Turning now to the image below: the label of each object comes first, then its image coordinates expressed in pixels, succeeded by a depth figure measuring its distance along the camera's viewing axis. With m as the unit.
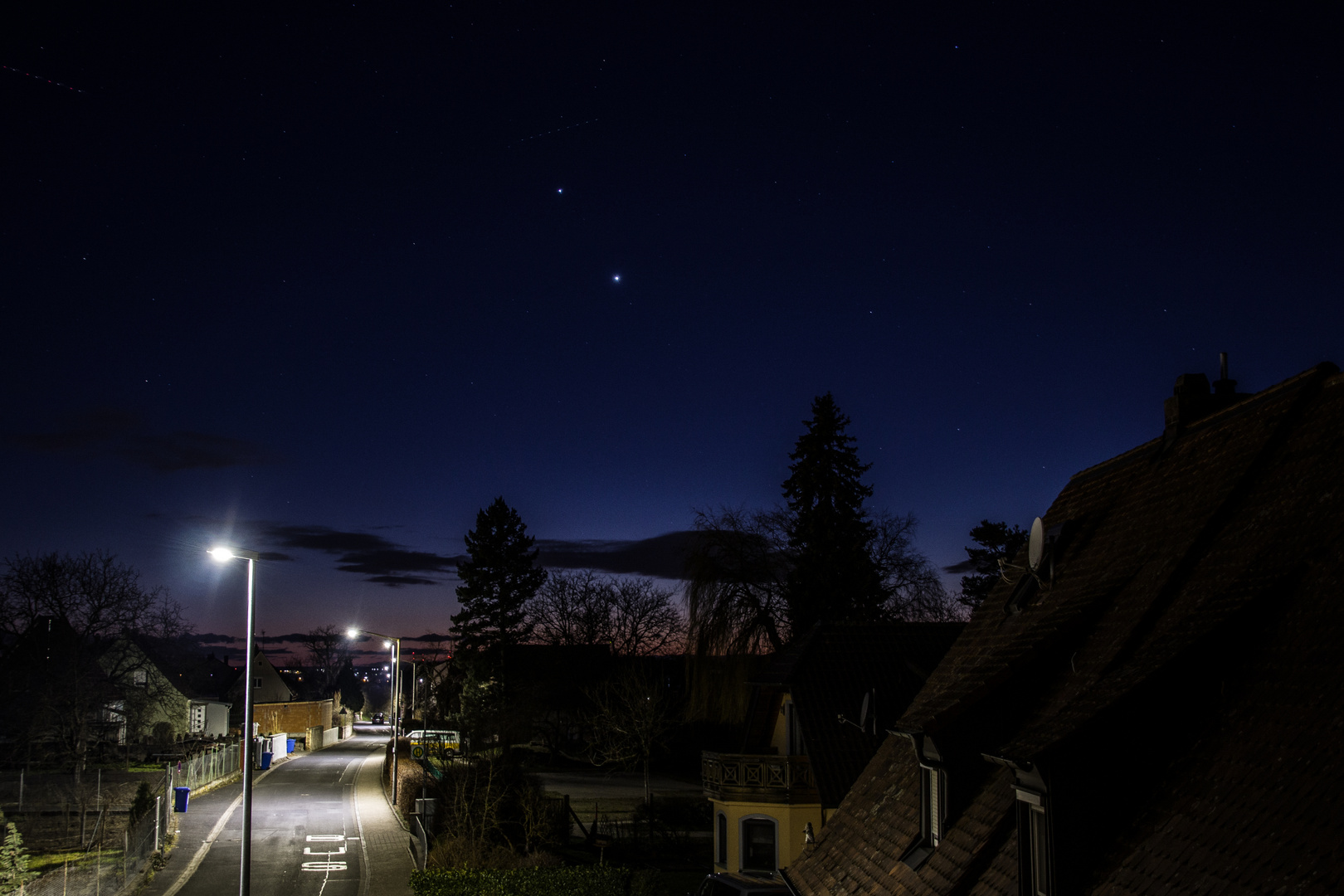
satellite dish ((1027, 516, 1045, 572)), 11.43
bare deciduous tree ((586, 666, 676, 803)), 45.47
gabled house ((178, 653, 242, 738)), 72.25
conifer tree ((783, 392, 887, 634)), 40.38
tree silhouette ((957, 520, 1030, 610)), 48.50
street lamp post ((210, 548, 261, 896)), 16.70
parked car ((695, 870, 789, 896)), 15.34
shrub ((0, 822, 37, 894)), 21.31
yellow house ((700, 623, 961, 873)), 23.28
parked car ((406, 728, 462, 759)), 46.69
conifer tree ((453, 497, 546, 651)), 66.31
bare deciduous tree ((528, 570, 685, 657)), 74.50
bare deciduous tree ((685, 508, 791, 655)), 39.41
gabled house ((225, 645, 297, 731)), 96.50
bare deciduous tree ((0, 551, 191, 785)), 48.66
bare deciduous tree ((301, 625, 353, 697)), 127.88
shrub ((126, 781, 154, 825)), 33.72
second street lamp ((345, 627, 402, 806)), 36.62
